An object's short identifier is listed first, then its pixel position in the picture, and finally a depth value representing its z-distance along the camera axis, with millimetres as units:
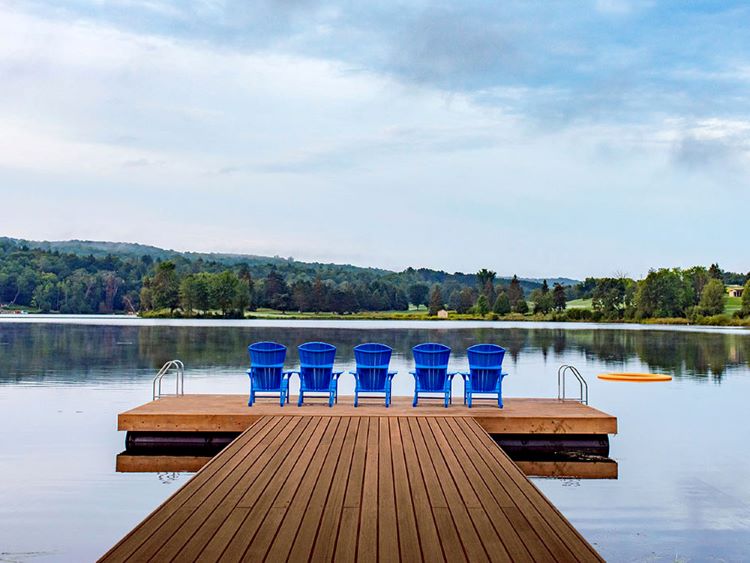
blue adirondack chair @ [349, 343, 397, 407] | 9828
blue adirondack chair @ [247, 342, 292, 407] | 9828
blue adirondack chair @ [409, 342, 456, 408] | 9969
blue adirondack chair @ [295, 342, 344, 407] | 9805
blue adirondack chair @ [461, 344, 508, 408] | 9922
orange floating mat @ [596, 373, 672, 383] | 19562
